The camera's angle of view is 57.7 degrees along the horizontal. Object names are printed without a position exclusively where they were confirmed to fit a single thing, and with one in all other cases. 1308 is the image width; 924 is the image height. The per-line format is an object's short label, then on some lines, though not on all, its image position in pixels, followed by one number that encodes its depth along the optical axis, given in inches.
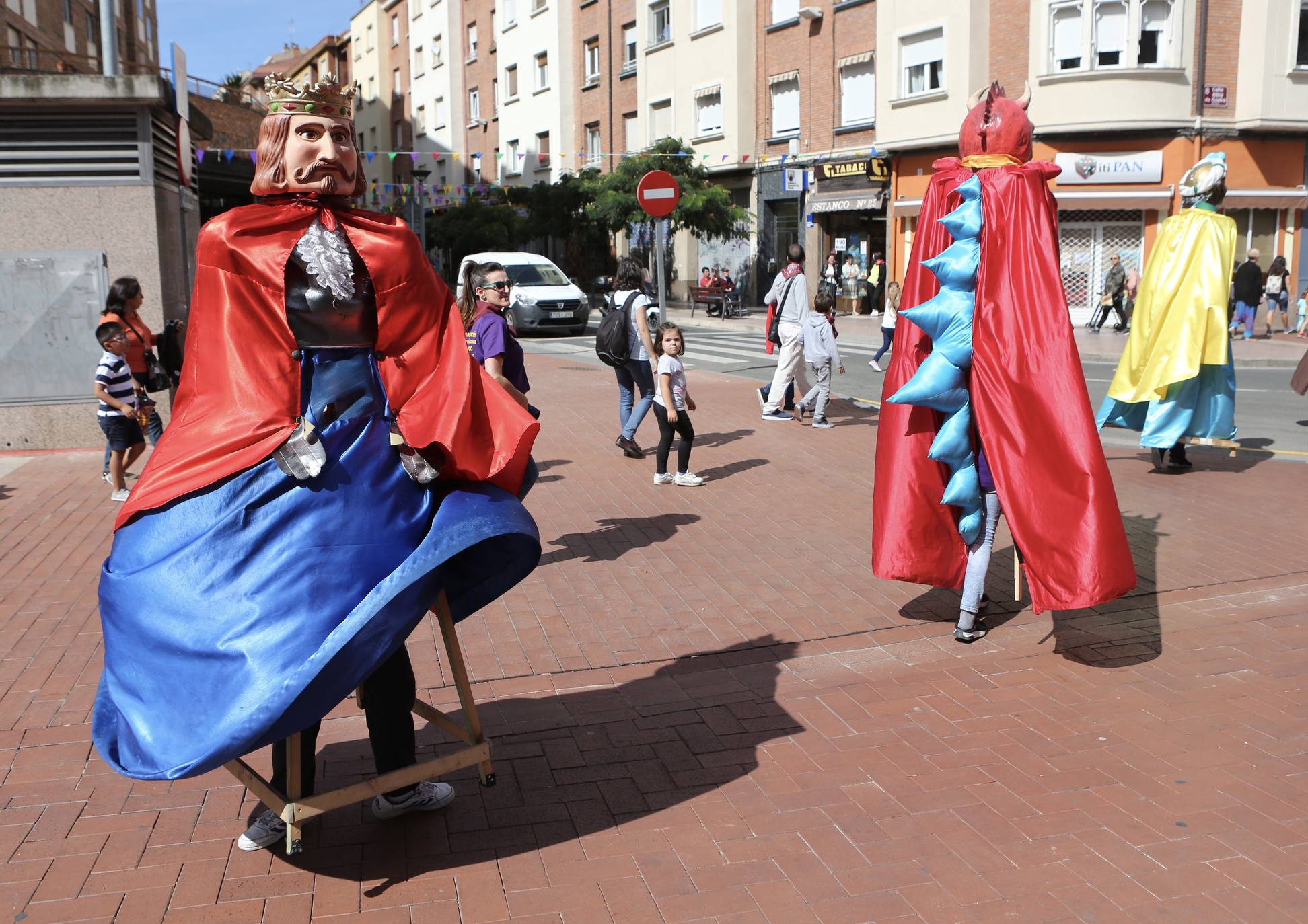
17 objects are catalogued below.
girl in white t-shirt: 350.0
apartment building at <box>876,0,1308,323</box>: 986.7
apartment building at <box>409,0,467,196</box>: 2069.4
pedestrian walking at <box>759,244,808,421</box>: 467.2
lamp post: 1269.8
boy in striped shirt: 329.7
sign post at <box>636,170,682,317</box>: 425.4
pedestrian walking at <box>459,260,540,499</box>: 292.2
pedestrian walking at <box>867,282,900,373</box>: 615.5
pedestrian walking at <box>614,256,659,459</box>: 386.6
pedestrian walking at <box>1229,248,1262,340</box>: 871.7
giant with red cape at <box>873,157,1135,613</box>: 188.7
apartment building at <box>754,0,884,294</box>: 1197.1
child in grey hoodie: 461.7
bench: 1211.2
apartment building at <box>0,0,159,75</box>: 1122.0
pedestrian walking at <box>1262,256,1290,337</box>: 946.1
